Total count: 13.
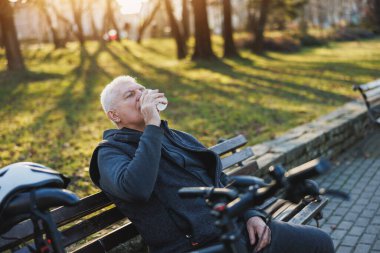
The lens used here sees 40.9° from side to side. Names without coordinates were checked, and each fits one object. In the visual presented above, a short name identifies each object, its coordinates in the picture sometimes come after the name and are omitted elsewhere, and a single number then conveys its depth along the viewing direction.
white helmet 2.20
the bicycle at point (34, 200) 2.16
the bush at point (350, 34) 41.03
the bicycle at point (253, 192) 2.03
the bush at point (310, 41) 35.78
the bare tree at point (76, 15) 34.15
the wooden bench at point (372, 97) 7.73
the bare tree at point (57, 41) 27.80
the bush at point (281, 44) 29.80
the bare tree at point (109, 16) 38.16
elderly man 2.74
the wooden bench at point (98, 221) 2.65
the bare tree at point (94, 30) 44.92
